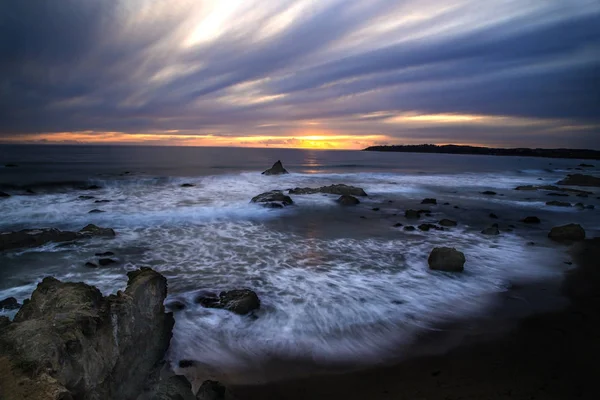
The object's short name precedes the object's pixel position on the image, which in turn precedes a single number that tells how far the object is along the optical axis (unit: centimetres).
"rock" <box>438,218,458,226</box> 1509
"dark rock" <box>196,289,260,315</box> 644
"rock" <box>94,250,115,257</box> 990
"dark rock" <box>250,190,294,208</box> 1953
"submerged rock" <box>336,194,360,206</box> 2112
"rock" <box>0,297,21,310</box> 626
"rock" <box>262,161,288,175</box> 4554
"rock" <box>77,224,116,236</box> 1218
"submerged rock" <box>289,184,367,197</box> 2493
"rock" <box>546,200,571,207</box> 2125
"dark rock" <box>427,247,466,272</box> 889
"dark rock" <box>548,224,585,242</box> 1223
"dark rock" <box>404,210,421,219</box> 1690
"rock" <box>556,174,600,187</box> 3511
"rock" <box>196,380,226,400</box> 388
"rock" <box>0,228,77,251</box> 1062
